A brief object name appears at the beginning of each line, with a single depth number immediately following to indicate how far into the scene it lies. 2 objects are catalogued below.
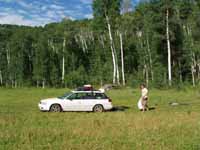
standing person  27.26
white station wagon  27.47
